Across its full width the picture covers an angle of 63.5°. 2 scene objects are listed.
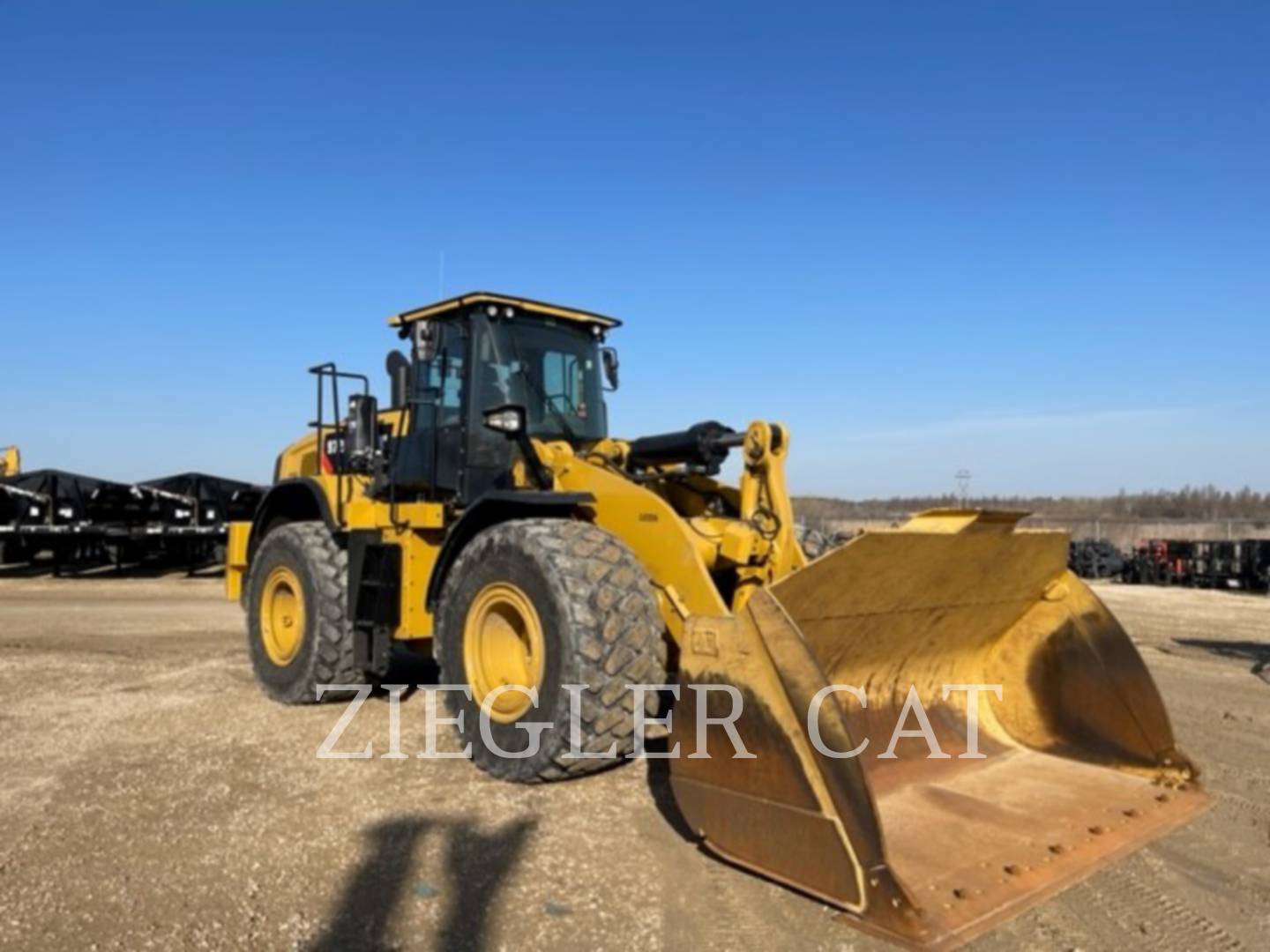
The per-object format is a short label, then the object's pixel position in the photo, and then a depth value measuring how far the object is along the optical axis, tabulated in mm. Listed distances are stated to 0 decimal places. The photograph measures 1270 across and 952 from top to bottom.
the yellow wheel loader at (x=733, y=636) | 3758
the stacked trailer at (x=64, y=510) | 19047
